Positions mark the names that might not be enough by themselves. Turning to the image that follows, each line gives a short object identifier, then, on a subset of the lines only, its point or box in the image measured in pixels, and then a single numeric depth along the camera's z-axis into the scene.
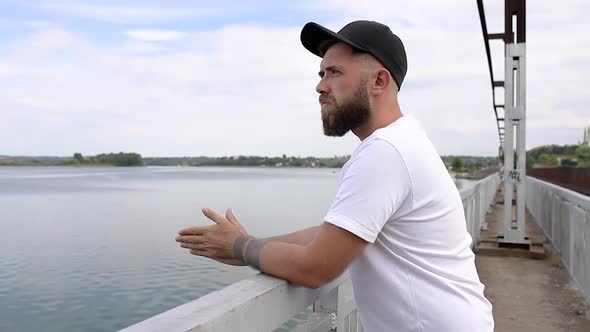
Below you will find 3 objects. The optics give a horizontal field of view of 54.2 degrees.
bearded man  1.78
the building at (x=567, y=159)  89.95
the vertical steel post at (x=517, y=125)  8.95
